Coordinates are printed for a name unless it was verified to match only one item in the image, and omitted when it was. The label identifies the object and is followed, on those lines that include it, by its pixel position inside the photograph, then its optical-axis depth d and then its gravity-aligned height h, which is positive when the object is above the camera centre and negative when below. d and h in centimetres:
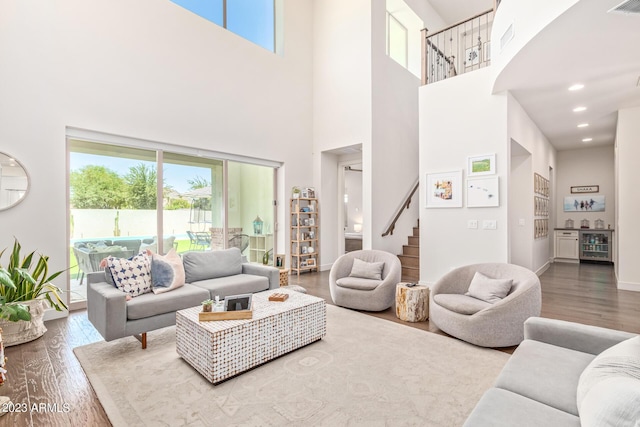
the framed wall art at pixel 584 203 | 775 +19
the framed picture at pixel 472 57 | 716 +371
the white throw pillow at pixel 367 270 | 425 -78
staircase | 604 -96
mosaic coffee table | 230 -98
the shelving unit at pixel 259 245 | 634 -64
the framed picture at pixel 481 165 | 448 +69
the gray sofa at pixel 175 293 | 279 -83
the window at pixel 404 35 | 721 +429
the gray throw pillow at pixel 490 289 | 316 -79
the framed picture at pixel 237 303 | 263 -75
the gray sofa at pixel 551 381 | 117 -83
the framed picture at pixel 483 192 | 444 +28
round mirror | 359 +41
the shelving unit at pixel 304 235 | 655 -45
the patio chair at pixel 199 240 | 543 -44
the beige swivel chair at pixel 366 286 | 393 -94
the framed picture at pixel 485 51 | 721 +377
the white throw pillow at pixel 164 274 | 338 -65
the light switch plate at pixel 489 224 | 447 -18
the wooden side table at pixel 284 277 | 521 -105
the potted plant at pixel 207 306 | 258 -75
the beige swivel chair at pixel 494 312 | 283 -94
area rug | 195 -125
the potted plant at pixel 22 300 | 300 -81
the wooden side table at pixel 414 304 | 361 -106
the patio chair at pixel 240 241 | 593 -52
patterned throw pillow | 315 -60
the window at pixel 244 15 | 551 +374
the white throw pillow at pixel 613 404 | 92 -61
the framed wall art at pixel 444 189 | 485 +36
